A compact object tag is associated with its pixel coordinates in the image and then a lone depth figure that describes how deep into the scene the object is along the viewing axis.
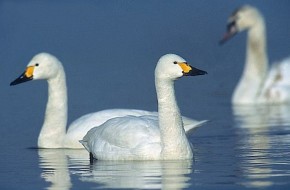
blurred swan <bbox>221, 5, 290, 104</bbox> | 22.50
